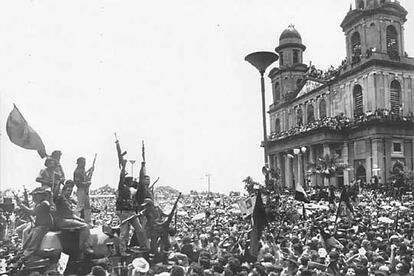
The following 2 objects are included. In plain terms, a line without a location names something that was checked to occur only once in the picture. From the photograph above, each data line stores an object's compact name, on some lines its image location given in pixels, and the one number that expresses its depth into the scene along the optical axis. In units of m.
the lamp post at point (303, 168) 56.16
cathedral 46.72
